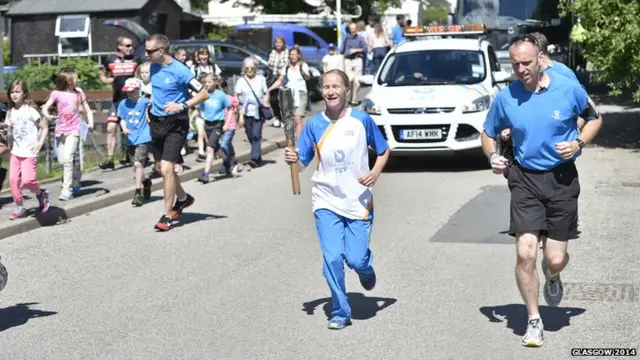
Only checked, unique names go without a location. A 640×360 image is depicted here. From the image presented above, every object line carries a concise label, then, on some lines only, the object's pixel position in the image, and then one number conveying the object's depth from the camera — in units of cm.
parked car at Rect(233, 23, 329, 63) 3262
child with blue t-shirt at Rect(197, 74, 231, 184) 1633
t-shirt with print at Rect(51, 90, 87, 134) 1429
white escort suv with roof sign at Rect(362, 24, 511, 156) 1644
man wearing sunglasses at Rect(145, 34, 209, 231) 1205
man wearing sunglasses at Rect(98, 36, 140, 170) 1750
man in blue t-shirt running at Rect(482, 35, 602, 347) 702
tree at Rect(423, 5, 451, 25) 7067
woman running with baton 761
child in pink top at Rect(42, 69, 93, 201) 1419
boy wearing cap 1418
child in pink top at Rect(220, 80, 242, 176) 1648
